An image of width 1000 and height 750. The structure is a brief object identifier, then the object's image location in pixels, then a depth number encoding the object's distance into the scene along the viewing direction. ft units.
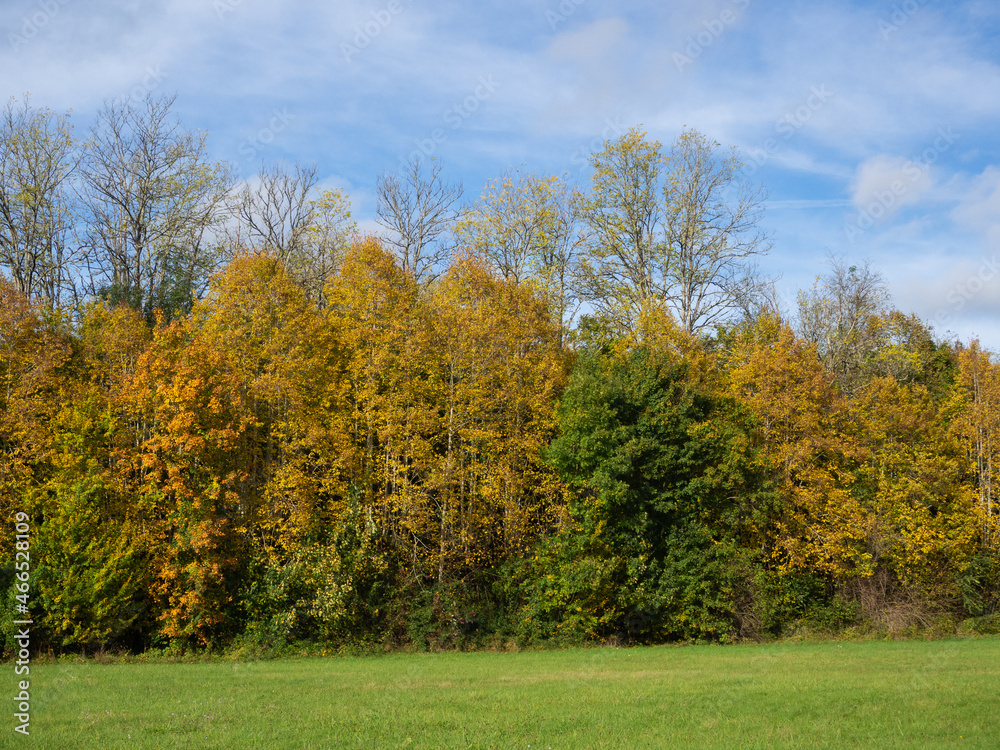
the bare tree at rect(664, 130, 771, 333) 149.28
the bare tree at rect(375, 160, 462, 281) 168.04
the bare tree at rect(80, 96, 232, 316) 146.20
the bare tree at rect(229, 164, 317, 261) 171.94
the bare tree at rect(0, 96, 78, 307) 134.31
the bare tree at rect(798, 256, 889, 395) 159.12
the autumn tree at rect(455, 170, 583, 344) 153.79
